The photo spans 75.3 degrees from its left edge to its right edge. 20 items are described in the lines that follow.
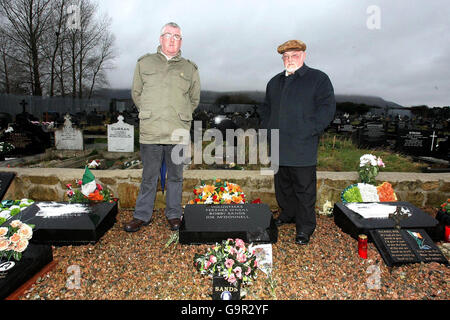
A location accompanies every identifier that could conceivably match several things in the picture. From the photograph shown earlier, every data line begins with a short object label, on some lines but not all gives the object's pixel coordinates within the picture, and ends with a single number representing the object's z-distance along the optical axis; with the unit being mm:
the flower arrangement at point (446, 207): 3296
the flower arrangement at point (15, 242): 2311
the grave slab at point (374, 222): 3006
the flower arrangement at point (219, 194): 3479
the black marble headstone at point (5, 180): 3686
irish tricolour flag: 3486
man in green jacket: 3090
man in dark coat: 2880
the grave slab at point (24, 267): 2143
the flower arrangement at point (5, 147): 6828
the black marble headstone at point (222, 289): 2160
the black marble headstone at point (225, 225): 2945
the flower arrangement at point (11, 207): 3075
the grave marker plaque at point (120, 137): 7562
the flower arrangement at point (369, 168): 3793
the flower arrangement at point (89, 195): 3564
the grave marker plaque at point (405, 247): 2678
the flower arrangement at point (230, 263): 2168
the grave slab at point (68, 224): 2926
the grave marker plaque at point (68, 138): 8008
